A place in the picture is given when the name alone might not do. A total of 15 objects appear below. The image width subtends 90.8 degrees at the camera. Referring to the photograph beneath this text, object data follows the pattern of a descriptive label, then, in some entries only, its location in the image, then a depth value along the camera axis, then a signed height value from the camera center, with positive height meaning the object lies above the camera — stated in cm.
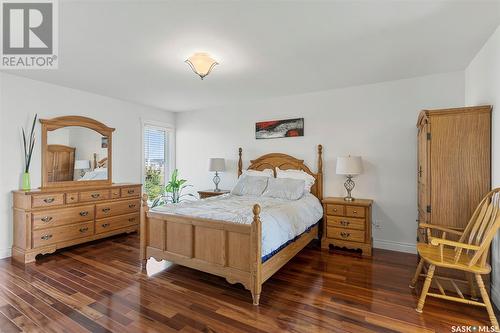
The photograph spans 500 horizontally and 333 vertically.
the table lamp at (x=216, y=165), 487 -2
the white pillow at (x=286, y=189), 373 -38
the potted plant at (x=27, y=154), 342 +13
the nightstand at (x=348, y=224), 345 -86
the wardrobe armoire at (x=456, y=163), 240 +2
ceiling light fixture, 262 +110
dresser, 323 -79
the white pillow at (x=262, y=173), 448 -16
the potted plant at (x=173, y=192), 537 -66
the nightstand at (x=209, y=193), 473 -57
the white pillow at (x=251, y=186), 411 -37
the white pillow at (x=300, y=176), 408 -20
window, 538 +16
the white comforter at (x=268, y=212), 249 -55
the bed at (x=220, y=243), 228 -85
